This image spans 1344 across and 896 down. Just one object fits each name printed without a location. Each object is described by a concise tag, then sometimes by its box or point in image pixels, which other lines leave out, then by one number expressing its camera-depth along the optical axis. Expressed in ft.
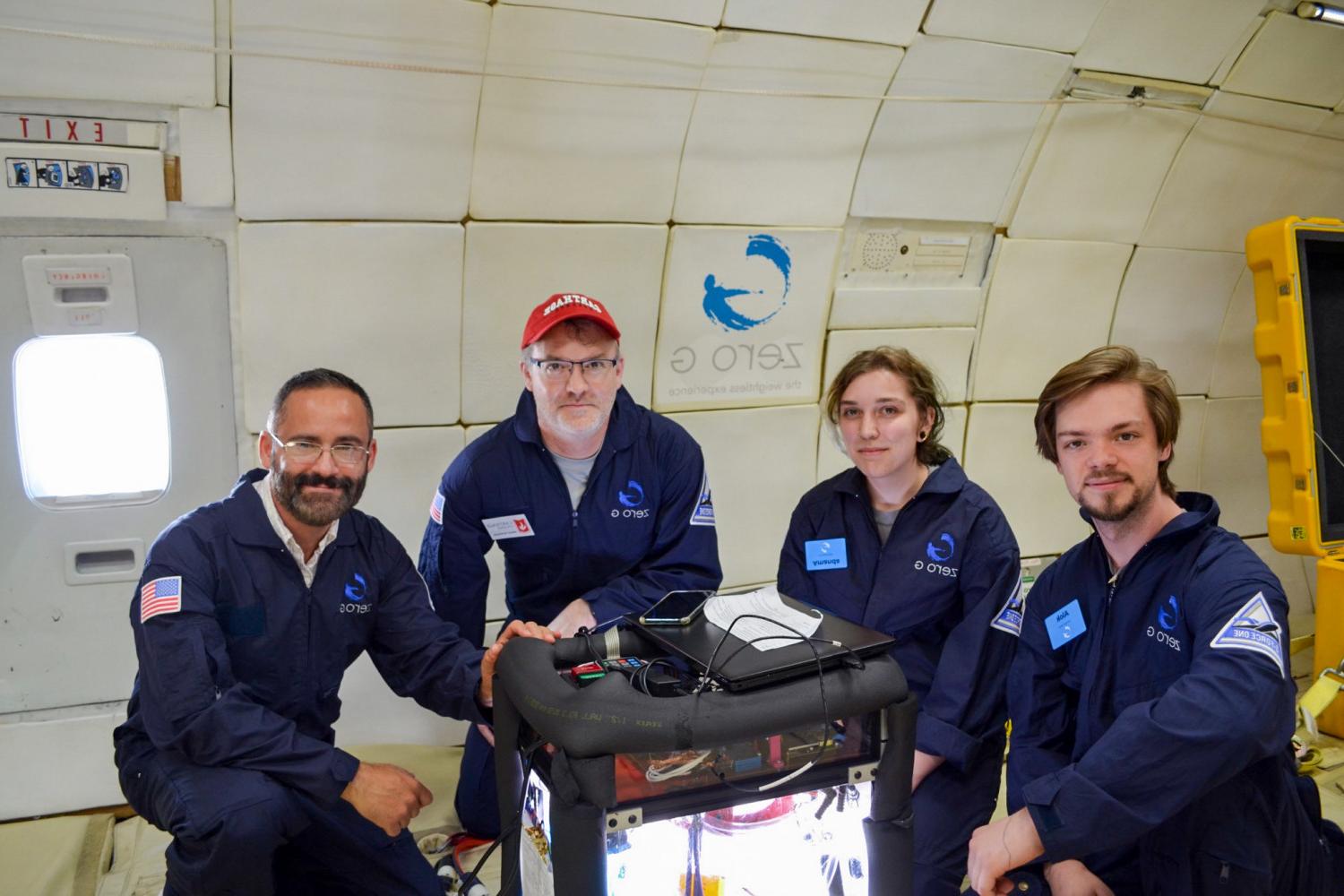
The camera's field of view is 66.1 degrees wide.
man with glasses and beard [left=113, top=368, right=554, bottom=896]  7.18
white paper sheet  6.09
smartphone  6.42
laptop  5.60
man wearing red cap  9.38
